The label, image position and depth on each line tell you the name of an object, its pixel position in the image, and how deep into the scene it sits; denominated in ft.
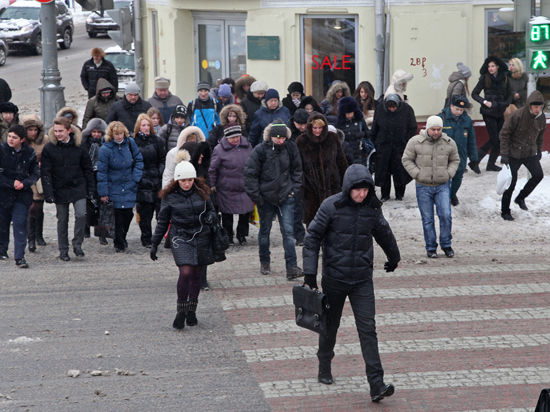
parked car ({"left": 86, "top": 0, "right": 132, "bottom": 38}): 148.66
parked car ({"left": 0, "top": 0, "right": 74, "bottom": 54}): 130.72
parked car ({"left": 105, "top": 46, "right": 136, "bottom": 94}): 99.66
